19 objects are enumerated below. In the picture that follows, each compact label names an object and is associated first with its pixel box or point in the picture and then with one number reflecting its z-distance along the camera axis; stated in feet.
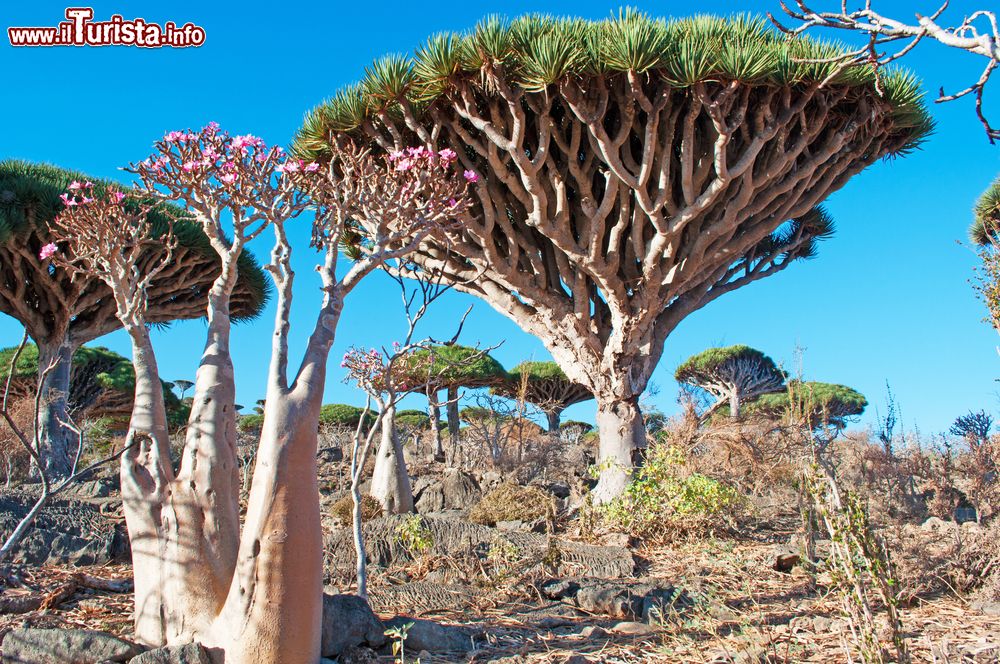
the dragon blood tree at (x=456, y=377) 51.98
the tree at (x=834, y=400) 74.02
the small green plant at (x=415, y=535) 18.65
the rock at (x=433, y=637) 12.99
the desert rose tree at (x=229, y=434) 11.15
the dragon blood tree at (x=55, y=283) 37.29
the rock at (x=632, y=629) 13.82
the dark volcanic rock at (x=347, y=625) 12.43
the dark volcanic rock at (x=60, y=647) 11.12
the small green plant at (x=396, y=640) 11.61
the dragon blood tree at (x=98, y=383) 60.46
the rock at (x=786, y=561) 18.19
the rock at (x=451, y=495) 28.04
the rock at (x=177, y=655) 10.71
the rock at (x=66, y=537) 18.22
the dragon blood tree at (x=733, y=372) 75.31
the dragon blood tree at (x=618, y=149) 23.99
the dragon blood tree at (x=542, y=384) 71.67
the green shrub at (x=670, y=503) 21.75
